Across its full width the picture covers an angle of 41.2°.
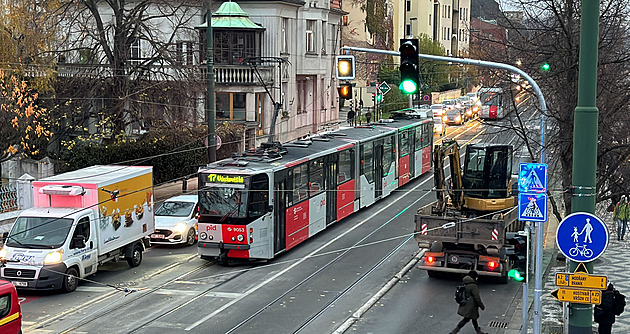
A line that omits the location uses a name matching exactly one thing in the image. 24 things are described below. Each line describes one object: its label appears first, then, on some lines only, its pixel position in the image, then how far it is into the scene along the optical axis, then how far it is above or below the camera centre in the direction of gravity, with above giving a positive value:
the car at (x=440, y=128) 55.25 -3.41
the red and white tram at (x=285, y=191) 22.92 -3.50
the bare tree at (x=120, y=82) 33.19 -0.21
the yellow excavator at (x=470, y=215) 20.58 -3.56
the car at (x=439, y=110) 61.47 -2.52
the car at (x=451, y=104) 65.81 -2.25
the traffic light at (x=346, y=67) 17.62 +0.20
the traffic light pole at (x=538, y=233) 14.76 -2.96
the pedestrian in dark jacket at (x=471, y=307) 17.00 -4.66
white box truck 20.42 -3.89
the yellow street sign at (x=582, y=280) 10.67 -2.60
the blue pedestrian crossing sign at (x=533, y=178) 15.40 -1.88
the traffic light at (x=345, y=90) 19.03 -0.31
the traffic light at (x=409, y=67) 13.87 +0.15
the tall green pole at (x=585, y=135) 10.57 -0.76
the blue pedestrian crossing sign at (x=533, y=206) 15.34 -2.39
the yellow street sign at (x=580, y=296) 10.74 -2.82
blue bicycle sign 10.55 -2.03
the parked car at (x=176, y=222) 26.38 -4.59
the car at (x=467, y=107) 66.25 -2.46
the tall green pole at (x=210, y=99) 30.41 -0.81
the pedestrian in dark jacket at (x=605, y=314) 15.33 -4.35
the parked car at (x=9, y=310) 15.11 -4.21
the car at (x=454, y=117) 64.62 -3.13
